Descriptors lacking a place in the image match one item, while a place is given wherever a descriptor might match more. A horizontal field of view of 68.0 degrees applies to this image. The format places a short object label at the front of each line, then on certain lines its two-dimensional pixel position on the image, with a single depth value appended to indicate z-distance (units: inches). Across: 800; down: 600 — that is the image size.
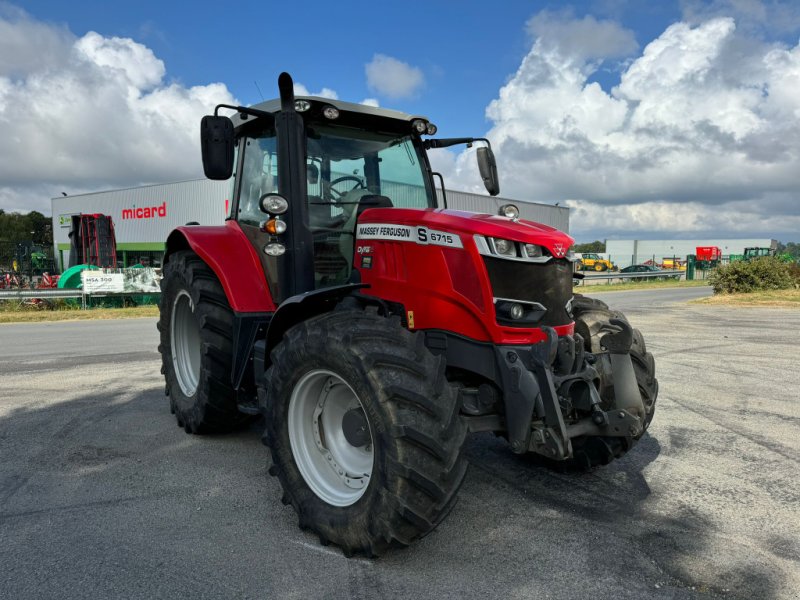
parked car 1905.8
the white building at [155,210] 1387.8
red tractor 106.4
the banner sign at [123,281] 705.6
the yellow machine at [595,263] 2129.7
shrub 823.1
